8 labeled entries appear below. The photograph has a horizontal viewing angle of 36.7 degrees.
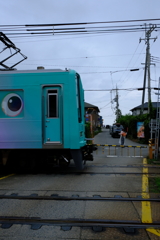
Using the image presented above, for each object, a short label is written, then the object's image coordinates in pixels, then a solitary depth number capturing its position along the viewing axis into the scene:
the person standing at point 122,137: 19.83
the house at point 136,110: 64.59
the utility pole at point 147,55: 27.13
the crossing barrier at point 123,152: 14.76
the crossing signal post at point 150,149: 12.14
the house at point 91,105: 70.71
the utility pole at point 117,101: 64.31
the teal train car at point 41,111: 7.39
